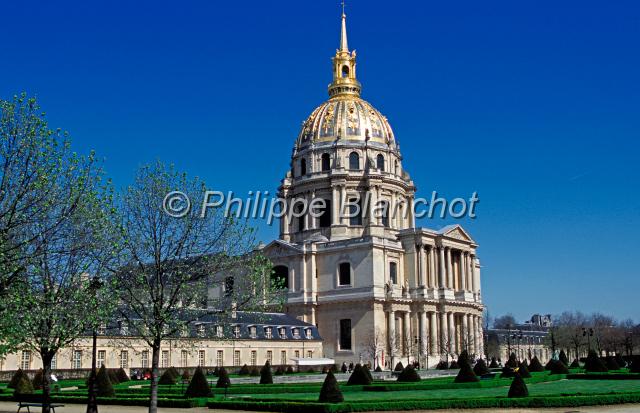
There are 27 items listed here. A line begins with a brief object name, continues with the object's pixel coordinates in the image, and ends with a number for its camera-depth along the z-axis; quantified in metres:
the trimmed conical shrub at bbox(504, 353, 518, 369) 65.19
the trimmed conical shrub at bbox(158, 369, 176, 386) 51.88
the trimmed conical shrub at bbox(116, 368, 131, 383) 54.92
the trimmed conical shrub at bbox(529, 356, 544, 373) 67.62
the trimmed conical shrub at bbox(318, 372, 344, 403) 34.44
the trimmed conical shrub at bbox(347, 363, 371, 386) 48.78
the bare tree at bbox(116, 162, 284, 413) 30.41
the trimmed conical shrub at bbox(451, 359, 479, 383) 51.19
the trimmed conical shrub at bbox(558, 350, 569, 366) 75.66
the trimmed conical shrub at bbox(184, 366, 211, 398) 37.81
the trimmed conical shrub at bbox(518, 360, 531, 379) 54.88
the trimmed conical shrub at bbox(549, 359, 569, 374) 63.69
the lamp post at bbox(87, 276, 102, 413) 27.64
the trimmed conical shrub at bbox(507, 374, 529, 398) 35.59
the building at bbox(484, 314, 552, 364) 127.31
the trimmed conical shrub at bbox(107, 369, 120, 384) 51.59
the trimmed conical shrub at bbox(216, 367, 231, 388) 45.81
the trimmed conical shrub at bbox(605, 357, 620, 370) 69.31
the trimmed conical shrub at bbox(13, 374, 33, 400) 40.37
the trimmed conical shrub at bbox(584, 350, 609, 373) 62.81
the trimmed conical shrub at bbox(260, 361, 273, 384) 51.35
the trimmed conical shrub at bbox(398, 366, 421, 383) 52.38
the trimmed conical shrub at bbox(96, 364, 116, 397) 38.89
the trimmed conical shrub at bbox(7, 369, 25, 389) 42.54
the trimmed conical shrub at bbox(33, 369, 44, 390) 47.97
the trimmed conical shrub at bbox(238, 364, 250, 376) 66.94
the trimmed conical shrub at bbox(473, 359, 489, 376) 64.12
